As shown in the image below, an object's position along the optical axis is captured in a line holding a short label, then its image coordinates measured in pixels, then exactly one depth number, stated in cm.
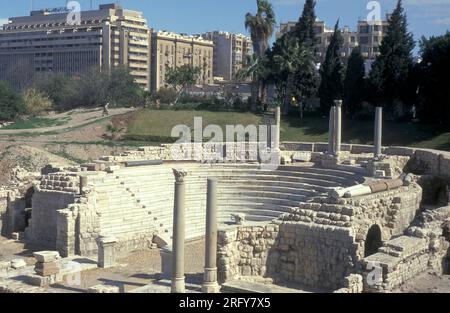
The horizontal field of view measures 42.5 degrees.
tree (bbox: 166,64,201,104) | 7444
